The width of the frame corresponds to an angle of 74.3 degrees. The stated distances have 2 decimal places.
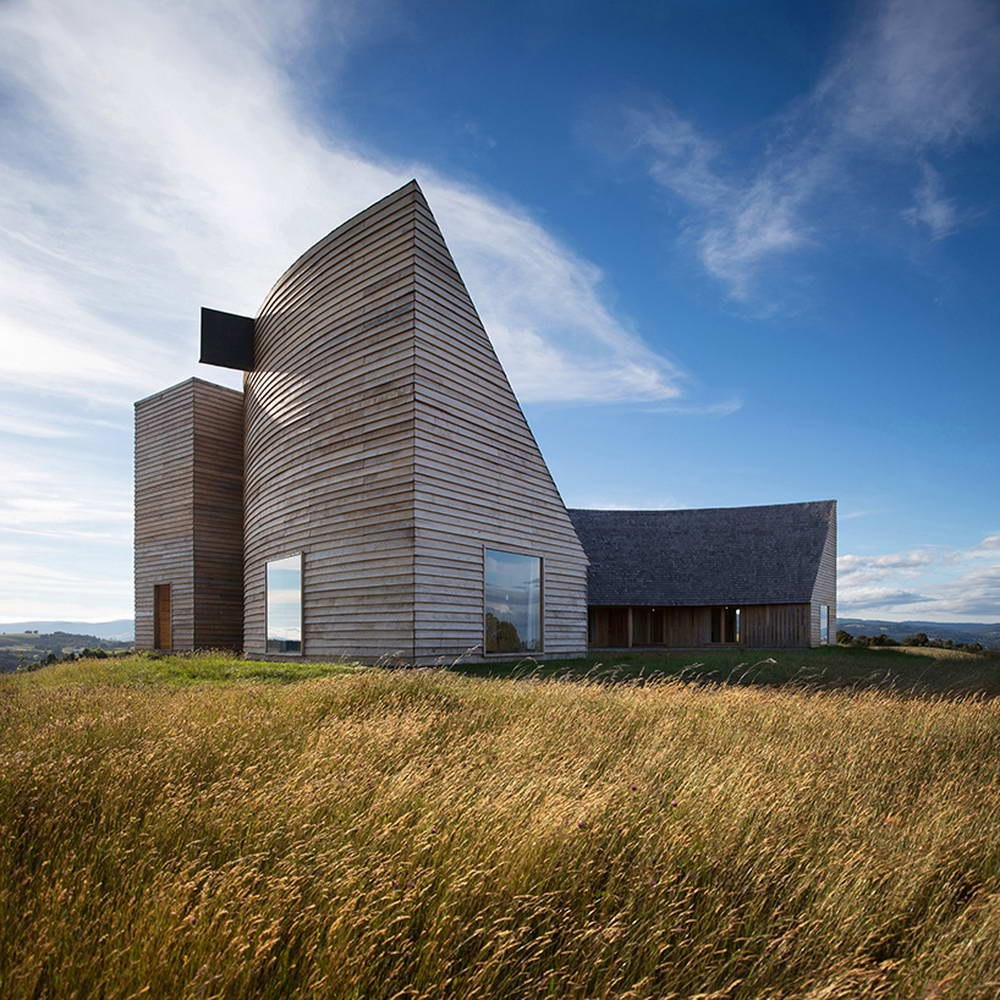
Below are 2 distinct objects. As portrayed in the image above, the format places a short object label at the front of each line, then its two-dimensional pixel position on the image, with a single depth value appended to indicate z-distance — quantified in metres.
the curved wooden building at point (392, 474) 12.43
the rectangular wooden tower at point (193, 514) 20.52
